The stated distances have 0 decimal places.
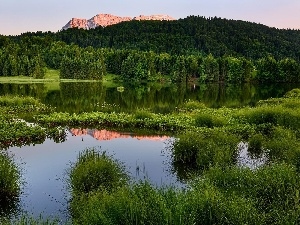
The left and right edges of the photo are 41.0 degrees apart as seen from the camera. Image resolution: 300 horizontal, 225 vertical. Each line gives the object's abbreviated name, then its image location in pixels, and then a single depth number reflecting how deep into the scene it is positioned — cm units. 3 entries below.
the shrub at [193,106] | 5062
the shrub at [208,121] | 3509
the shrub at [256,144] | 2782
